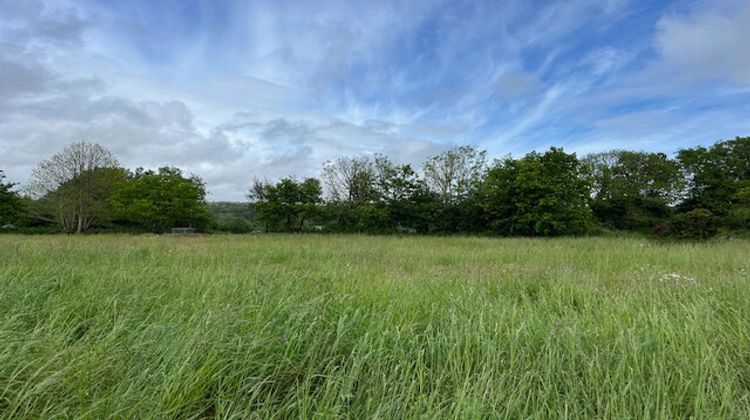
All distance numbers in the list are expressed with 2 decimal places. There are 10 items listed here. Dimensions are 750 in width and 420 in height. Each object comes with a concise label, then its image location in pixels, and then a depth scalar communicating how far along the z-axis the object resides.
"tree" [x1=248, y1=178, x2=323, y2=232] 29.20
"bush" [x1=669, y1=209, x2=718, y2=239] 20.91
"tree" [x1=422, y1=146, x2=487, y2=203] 30.28
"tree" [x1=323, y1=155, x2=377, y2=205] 30.19
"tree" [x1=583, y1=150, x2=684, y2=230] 32.71
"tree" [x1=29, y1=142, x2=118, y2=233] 26.94
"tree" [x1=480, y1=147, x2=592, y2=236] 25.78
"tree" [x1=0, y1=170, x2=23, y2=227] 28.33
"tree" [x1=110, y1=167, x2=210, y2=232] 28.52
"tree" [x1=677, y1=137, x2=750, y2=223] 31.36
